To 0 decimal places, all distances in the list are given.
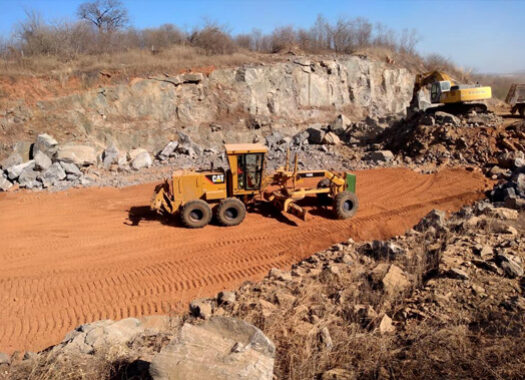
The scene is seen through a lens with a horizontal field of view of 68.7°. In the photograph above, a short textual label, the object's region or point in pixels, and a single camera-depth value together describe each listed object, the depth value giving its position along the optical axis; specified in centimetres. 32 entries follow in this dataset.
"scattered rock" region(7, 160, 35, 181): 1406
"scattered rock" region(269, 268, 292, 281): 627
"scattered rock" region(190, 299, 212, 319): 516
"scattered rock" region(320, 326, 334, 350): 370
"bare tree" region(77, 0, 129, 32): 2942
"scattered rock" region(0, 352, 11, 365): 414
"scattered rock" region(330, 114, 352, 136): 2066
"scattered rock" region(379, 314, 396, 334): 407
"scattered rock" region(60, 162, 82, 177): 1478
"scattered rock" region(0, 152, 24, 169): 1478
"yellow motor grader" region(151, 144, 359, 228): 962
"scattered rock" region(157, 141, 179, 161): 1773
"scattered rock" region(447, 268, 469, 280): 495
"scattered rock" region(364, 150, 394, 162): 1641
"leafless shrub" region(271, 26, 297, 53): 2755
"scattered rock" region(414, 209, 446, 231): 763
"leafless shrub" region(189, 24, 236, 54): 2530
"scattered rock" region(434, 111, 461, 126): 1647
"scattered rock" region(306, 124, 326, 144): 1923
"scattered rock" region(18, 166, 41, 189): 1387
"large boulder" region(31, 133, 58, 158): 1571
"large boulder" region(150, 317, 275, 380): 292
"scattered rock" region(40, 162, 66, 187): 1399
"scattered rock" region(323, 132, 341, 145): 1904
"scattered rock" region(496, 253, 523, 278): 503
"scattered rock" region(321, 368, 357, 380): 321
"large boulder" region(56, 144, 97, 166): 1535
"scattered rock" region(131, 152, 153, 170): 1652
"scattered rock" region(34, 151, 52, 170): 1455
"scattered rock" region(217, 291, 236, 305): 543
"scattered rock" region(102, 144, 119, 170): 1646
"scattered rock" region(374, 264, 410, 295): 502
